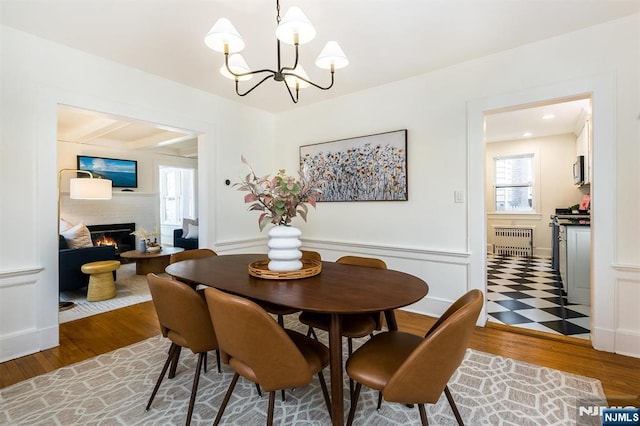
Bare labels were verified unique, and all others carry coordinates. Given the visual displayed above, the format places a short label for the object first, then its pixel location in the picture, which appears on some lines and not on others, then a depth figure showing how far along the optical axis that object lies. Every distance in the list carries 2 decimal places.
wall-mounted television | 5.96
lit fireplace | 6.00
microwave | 4.69
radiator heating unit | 6.19
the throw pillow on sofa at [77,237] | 4.04
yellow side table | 3.65
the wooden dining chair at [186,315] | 1.55
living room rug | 3.30
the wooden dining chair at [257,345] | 1.23
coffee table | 4.82
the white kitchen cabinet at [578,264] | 3.38
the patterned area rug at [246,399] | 1.65
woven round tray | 1.79
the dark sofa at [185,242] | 5.84
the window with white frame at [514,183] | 6.30
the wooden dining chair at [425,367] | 1.16
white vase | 1.83
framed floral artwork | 3.33
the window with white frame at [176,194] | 7.58
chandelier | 1.51
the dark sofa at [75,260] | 3.70
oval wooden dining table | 1.35
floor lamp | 3.84
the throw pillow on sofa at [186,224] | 6.11
